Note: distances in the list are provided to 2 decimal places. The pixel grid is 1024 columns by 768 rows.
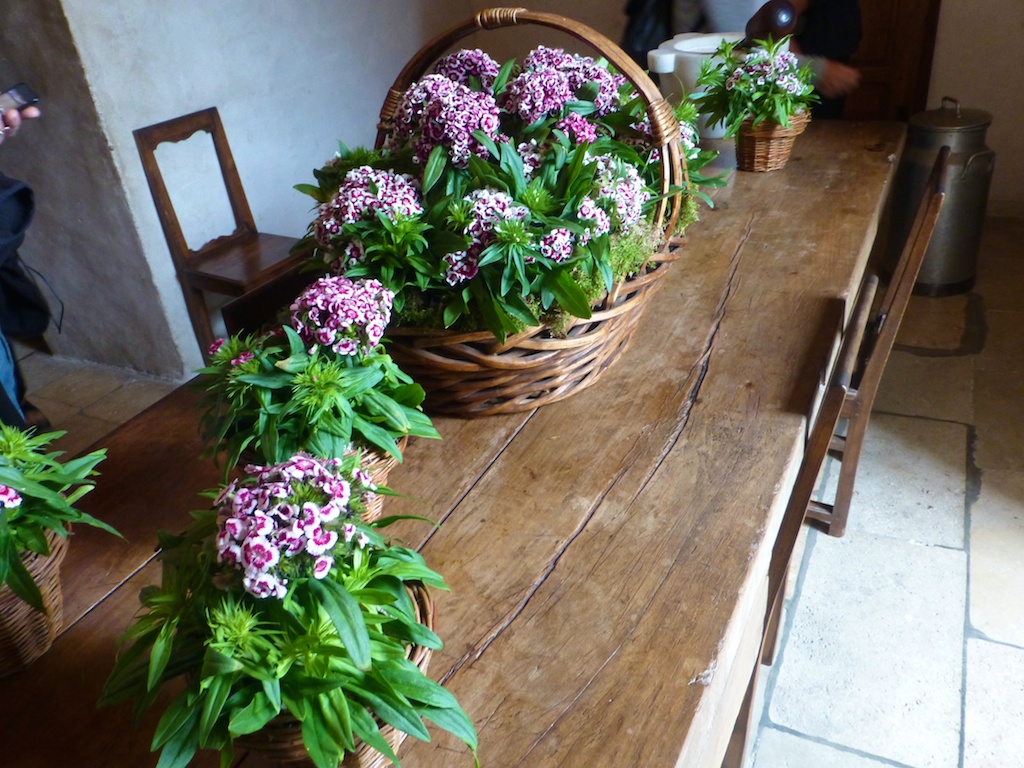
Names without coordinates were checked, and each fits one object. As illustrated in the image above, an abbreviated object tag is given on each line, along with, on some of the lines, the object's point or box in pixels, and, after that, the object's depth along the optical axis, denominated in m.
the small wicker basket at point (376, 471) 0.95
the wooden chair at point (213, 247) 2.61
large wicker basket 1.11
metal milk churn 2.89
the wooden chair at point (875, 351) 1.42
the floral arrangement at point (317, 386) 0.90
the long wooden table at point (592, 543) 0.80
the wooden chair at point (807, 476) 1.27
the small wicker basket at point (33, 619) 0.83
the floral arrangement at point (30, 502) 0.79
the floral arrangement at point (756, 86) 1.95
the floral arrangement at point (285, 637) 0.63
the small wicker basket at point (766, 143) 2.05
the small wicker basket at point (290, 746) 0.66
